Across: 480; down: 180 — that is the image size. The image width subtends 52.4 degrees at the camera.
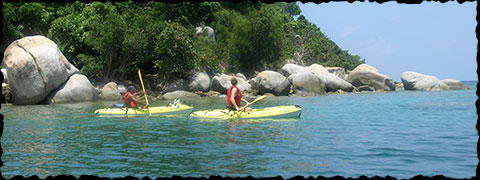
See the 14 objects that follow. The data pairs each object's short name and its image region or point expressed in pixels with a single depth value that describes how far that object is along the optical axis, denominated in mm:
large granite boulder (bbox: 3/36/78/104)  22531
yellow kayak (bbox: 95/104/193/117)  16422
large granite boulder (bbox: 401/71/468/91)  38625
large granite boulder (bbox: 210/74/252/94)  29766
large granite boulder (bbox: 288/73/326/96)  31250
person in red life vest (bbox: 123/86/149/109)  16062
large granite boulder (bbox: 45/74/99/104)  23625
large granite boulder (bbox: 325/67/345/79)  46381
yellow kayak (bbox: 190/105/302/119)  14445
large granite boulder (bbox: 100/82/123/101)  26062
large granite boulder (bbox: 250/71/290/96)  29375
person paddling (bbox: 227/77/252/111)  14250
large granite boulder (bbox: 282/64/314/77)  35156
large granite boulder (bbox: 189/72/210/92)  30031
